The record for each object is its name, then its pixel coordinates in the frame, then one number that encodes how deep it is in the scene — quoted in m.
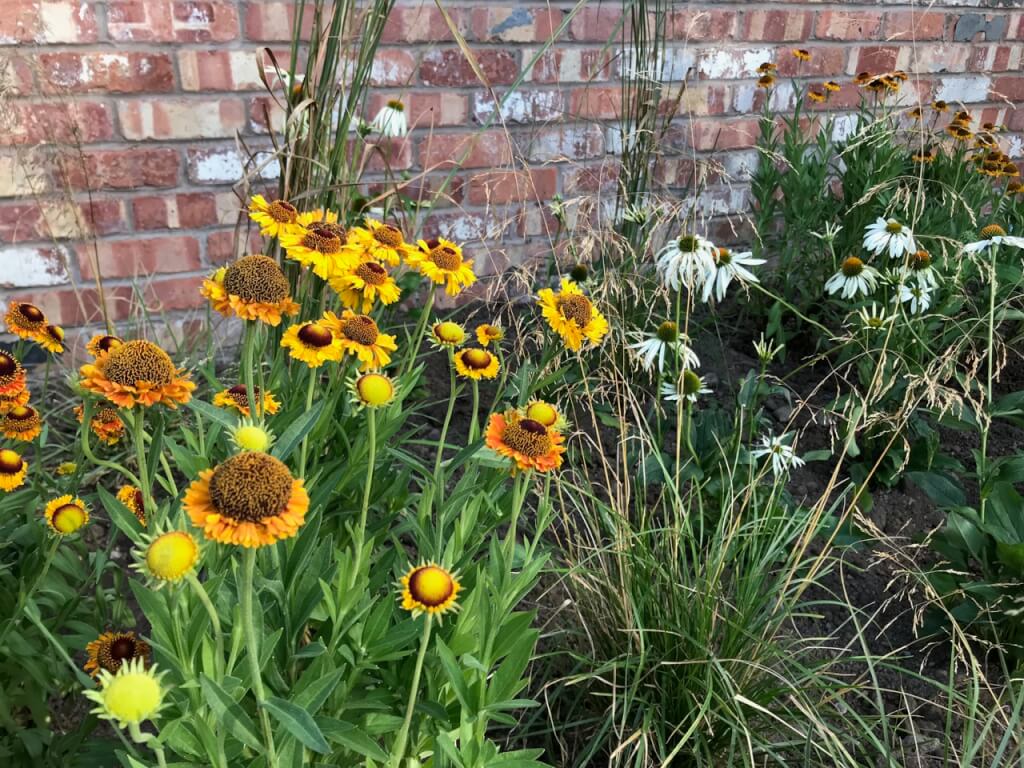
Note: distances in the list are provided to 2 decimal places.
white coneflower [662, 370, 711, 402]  1.60
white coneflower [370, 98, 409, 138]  2.02
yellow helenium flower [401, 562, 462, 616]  0.78
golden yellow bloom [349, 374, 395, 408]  0.94
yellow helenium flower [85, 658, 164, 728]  0.63
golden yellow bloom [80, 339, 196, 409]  0.82
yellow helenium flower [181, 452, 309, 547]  0.66
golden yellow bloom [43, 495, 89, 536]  1.00
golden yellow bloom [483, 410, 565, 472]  0.91
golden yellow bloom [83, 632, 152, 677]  1.00
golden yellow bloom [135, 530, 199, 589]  0.67
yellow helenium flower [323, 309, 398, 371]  1.02
